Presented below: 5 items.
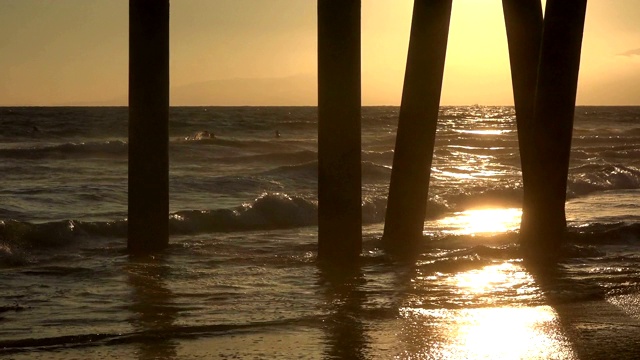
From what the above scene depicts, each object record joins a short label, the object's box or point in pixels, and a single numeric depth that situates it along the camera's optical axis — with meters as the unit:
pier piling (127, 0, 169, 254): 16.54
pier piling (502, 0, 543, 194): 18.76
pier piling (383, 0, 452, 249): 17.53
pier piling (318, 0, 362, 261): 15.35
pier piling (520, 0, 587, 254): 15.70
